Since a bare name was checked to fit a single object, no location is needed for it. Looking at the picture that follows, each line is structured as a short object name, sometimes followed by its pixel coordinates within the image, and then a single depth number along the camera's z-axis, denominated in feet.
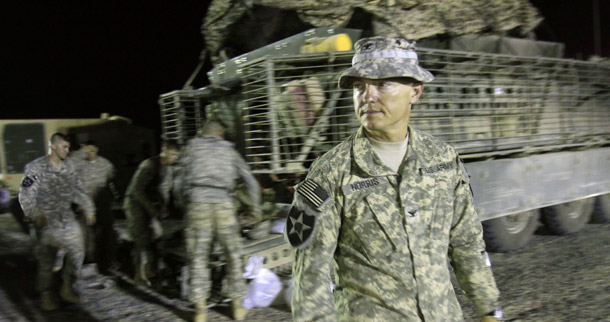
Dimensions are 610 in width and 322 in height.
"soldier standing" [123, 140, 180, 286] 15.22
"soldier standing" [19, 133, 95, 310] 13.50
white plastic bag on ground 13.17
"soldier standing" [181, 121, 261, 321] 12.39
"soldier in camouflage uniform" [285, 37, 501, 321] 4.80
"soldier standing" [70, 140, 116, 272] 17.31
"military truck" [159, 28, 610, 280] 13.73
